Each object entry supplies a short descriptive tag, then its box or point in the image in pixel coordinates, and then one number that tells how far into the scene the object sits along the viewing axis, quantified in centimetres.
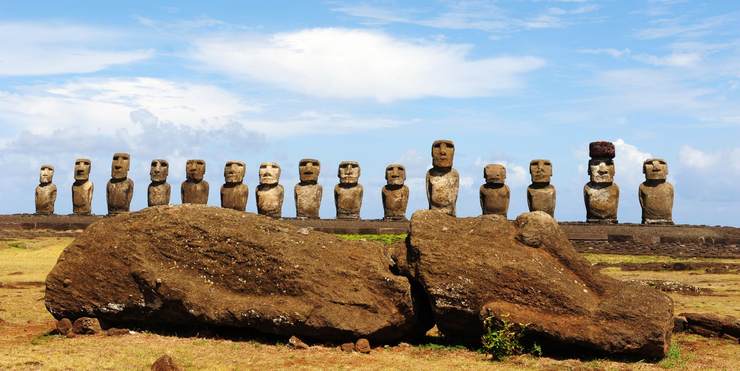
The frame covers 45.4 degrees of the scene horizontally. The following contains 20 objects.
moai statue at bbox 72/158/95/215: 3831
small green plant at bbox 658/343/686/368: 1134
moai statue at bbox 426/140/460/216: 3350
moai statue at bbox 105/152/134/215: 3766
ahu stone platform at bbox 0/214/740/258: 3014
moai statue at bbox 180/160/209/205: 3662
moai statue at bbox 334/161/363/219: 3488
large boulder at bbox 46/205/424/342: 1223
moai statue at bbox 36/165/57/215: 3938
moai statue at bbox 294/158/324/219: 3528
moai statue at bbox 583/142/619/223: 3244
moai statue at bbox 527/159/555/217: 3259
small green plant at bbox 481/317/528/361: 1154
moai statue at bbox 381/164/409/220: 3394
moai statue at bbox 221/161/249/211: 3566
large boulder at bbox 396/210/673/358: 1141
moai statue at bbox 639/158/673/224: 3197
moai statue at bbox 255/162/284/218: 3528
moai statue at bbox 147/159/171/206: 3747
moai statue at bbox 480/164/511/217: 3272
